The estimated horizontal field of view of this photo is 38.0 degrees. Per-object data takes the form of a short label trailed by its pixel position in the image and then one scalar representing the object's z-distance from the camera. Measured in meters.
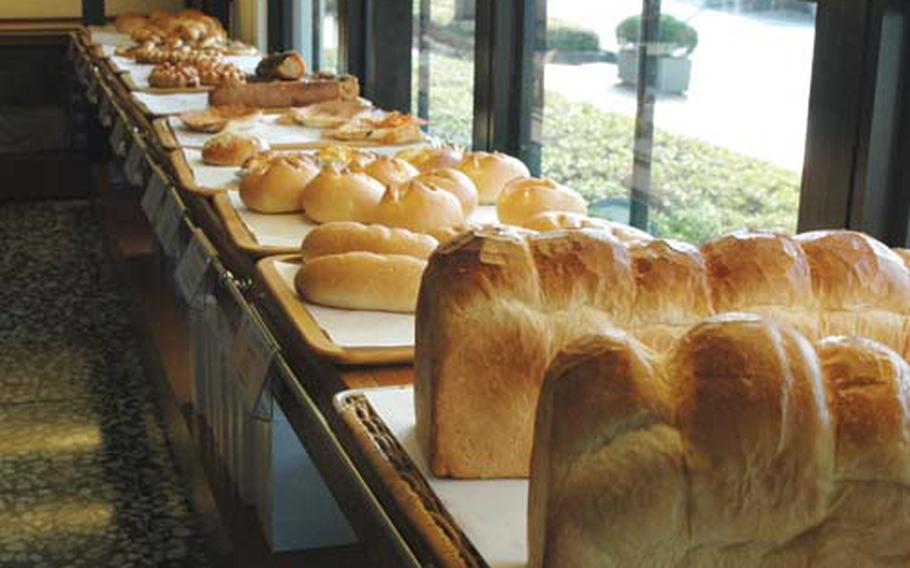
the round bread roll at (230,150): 2.16
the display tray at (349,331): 1.22
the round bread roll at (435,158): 1.98
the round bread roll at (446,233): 1.53
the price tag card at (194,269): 1.73
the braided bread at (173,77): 3.19
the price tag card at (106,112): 3.36
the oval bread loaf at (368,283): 1.35
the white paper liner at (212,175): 2.04
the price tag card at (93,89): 3.81
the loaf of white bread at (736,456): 0.69
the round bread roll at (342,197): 1.71
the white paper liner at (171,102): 2.87
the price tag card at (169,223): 1.97
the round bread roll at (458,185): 1.73
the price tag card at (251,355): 1.31
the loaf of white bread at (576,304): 0.94
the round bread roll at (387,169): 1.86
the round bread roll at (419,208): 1.60
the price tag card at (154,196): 2.18
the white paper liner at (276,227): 1.67
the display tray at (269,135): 2.39
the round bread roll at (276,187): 1.81
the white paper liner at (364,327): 1.27
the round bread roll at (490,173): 1.87
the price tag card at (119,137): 2.92
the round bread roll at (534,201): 1.64
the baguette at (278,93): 2.88
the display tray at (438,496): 0.83
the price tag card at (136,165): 2.52
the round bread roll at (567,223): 1.34
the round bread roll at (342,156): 2.01
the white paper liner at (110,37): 4.41
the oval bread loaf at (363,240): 1.44
